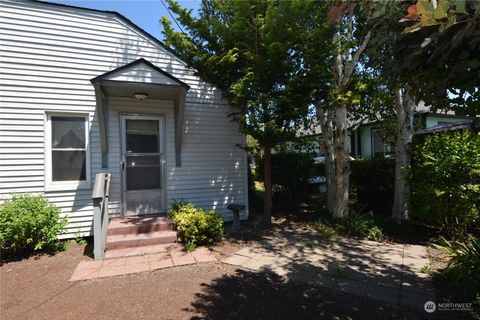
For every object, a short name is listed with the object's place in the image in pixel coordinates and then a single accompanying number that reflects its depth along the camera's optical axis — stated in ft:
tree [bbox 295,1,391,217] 17.72
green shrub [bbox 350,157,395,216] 24.80
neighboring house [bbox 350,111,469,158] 44.54
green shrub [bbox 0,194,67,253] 14.37
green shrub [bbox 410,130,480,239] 16.88
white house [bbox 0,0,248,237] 16.93
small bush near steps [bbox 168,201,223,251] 16.39
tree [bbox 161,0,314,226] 16.99
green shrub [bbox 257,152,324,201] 29.60
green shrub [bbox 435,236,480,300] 10.44
